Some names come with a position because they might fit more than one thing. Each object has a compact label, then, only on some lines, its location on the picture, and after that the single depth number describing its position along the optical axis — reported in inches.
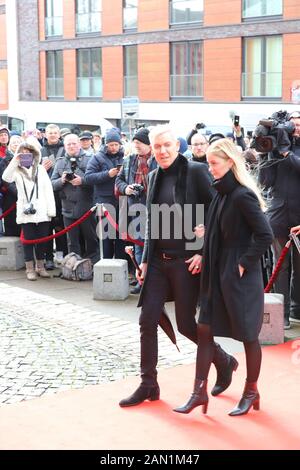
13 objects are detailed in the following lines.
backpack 423.3
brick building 1194.6
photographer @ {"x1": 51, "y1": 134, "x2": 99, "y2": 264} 426.9
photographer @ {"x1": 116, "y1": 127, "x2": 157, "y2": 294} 353.7
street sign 744.3
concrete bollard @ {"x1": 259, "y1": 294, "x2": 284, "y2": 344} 294.7
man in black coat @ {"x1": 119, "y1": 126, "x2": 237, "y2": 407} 220.5
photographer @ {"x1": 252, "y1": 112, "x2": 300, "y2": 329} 305.7
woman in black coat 207.1
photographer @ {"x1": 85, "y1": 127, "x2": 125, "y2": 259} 408.2
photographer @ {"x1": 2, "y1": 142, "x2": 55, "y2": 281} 417.7
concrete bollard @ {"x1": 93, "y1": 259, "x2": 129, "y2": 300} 373.4
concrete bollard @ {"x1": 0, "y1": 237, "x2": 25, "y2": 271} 458.6
